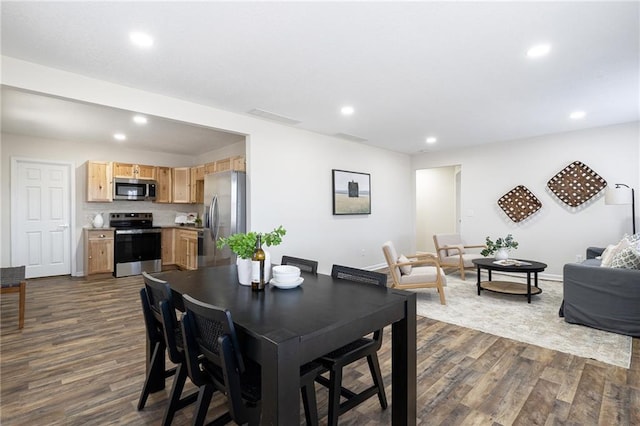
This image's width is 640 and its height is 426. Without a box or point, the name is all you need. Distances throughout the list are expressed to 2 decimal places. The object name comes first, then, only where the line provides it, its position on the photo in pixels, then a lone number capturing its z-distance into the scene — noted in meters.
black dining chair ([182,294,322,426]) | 1.24
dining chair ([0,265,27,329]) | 3.15
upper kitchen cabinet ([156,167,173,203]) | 6.60
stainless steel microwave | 6.01
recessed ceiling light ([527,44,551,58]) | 2.55
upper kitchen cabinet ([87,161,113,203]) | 5.80
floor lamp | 4.37
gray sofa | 2.97
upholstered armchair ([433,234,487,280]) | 5.46
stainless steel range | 5.82
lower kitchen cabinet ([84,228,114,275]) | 5.57
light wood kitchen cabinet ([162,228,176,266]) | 6.53
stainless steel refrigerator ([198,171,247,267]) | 4.39
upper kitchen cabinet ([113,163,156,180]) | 6.03
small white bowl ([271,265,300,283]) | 1.86
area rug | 2.77
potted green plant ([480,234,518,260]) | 4.54
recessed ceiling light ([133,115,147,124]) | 4.30
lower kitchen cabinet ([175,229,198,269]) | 5.96
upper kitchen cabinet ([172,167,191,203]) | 6.72
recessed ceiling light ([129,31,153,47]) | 2.34
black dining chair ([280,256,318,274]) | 2.37
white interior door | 5.40
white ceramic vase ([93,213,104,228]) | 5.92
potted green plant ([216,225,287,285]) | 1.89
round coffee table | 4.07
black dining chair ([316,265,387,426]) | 1.62
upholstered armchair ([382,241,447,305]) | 4.07
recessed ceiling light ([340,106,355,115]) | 4.04
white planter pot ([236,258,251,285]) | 1.94
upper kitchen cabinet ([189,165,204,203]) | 6.62
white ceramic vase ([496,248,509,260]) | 4.53
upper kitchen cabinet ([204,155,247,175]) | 4.98
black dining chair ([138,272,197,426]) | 1.64
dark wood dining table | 1.13
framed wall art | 5.62
